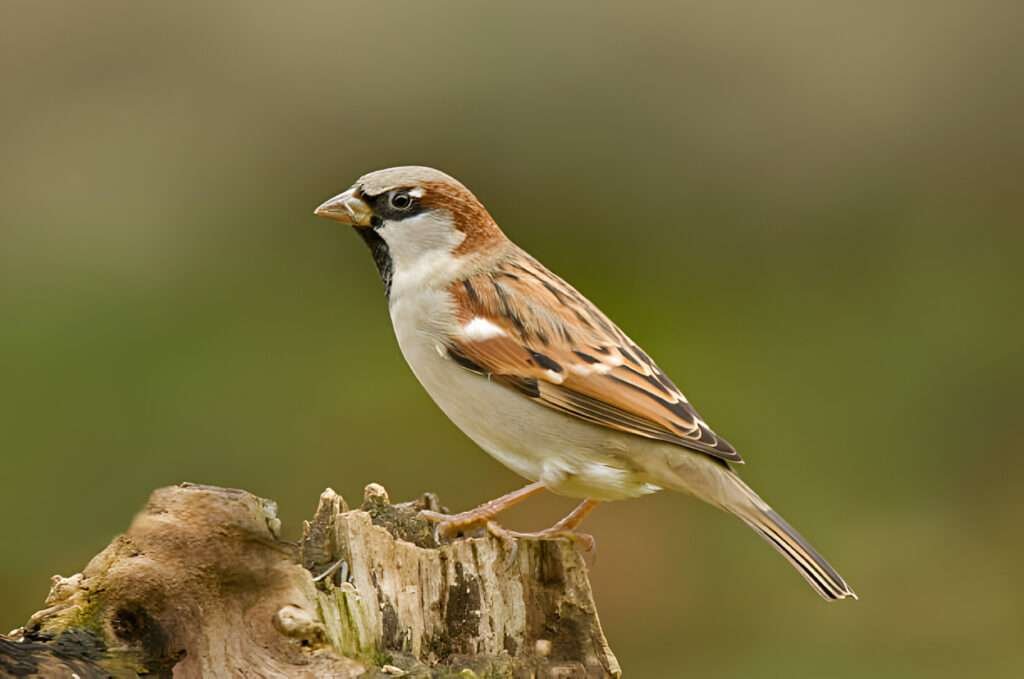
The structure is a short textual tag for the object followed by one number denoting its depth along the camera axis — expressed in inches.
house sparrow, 311.7
